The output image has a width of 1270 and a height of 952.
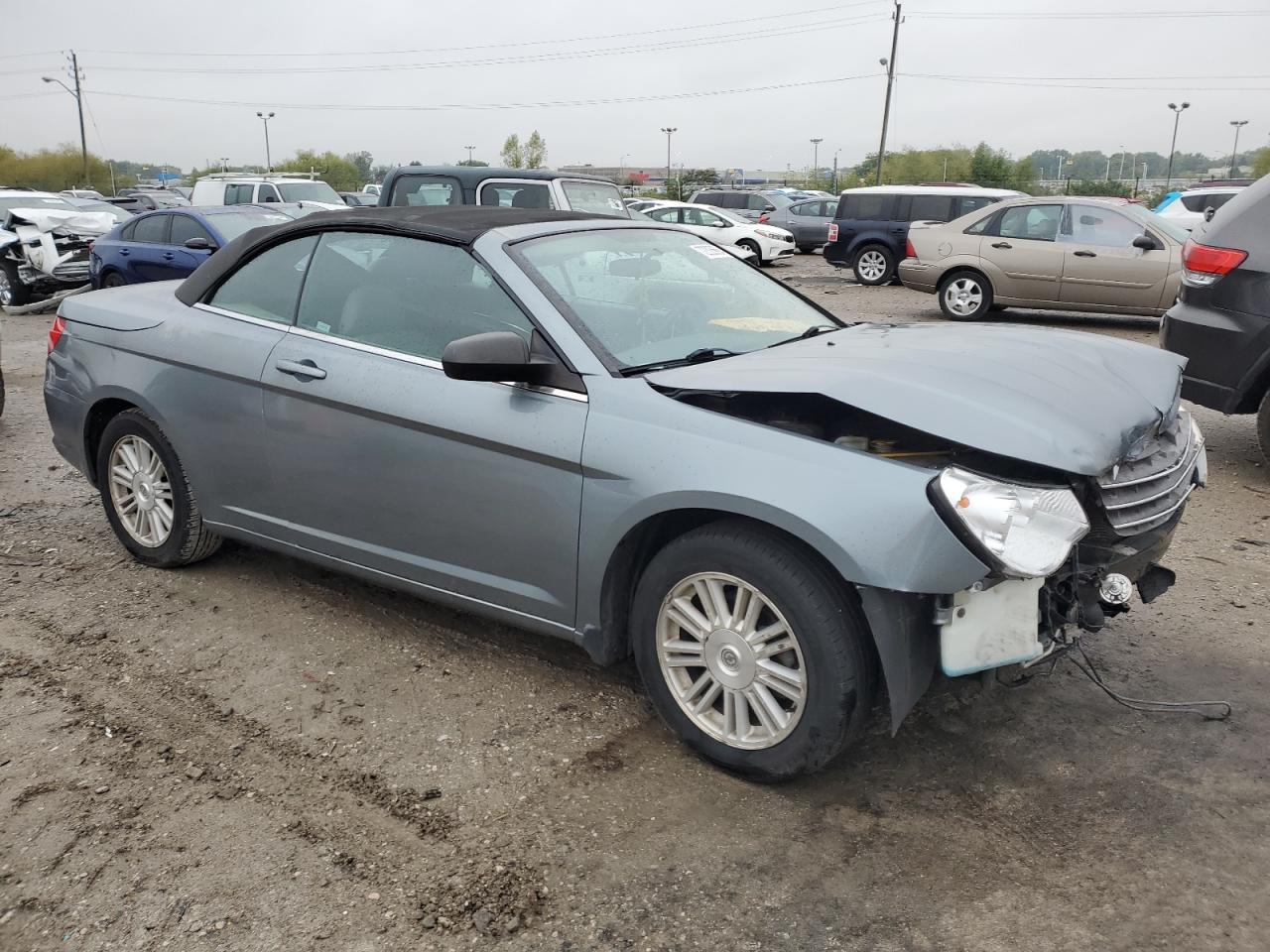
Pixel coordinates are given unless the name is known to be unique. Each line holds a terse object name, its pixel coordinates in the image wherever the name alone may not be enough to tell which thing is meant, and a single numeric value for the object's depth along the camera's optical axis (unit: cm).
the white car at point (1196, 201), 1739
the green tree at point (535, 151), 7888
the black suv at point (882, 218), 1856
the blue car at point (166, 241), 1302
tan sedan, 1224
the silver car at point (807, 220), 2706
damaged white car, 1644
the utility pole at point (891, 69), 4621
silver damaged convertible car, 285
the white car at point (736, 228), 2266
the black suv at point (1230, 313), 598
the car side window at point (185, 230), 1315
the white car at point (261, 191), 1989
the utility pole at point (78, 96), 6694
